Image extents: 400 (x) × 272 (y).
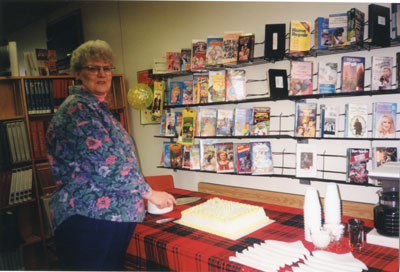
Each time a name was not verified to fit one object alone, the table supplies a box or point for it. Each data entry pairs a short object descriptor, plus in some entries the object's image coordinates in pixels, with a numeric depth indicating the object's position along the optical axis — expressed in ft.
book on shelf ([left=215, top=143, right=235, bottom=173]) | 8.05
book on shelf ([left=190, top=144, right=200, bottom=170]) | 8.76
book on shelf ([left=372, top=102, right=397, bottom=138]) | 5.75
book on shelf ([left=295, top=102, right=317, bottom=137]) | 6.61
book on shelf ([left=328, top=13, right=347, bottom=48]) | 6.00
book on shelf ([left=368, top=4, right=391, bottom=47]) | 5.50
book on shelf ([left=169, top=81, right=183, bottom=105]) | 9.23
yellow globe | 9.50
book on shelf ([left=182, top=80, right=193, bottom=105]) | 8.99
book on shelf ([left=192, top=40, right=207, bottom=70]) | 8.40
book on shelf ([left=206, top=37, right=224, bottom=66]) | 8.02
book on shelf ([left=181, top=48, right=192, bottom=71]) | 8.88
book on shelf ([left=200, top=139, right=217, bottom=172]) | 8.38
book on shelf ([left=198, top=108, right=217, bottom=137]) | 8.41
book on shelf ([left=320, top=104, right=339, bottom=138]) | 6.37
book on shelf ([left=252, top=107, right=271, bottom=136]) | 7.43
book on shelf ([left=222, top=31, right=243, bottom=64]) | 7.64
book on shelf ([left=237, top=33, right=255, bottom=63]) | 7.34
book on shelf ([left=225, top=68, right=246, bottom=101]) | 7.78
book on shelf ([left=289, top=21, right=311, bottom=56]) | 6.50
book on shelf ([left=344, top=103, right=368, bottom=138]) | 6.04
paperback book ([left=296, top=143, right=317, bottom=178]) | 6.66
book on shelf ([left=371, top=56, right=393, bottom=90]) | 5.78
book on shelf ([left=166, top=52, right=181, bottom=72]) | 9.14
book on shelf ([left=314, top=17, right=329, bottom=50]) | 6.20
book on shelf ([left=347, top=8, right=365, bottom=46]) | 5.76
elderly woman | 4.45
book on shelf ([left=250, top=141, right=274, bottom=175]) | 7.42
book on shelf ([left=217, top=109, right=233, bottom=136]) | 8.07
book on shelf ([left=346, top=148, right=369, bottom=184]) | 6.07
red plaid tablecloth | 4.19
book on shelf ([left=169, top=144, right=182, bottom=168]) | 9.27
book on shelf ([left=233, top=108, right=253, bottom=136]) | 7.73
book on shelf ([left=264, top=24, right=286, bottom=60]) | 6.89
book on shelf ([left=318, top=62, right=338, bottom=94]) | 6.46
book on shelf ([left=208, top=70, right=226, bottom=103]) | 8.04
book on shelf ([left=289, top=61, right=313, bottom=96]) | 6.72
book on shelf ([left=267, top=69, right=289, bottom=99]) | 6.95
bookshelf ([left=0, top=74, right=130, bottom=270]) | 10.21
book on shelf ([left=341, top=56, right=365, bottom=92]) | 6.09
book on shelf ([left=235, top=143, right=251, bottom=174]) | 7.70
